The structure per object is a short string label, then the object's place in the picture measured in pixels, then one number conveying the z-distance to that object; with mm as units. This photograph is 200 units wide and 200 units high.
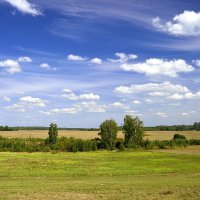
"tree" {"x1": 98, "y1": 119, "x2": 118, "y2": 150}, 117062
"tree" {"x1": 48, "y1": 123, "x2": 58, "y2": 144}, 123462
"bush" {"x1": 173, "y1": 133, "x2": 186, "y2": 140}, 141038
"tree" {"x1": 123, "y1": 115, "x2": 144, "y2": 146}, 121562
